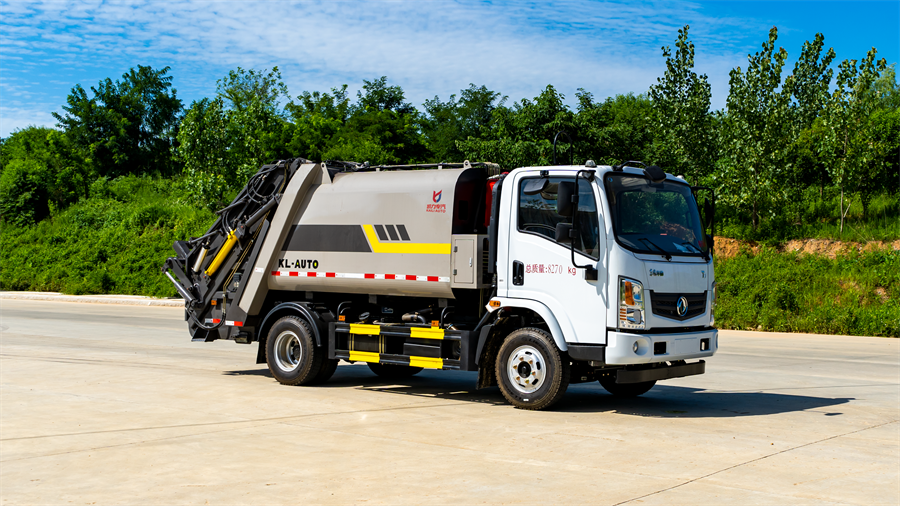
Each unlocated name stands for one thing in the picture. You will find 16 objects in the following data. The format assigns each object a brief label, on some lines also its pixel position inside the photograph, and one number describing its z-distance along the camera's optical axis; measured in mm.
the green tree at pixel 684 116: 32969
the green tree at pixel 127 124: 58875
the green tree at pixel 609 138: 34062
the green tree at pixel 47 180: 47781
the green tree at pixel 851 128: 30391
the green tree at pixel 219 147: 37031
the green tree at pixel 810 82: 32781
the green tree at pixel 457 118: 57569
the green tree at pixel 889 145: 32625
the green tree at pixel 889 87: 55625
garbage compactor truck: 9570
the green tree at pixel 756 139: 30703
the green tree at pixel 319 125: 54406
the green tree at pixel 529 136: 32625
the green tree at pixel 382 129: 49156
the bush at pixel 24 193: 47531
